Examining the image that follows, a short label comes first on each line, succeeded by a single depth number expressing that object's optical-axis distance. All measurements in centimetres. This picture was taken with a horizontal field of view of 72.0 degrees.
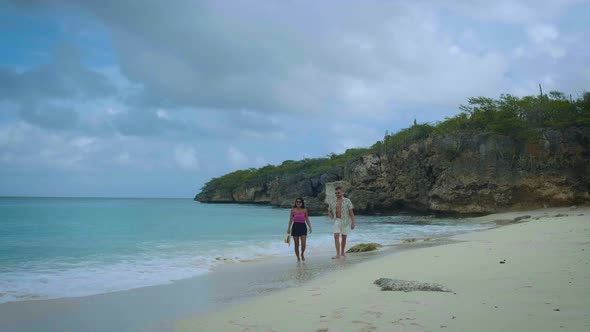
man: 1025
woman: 1012
